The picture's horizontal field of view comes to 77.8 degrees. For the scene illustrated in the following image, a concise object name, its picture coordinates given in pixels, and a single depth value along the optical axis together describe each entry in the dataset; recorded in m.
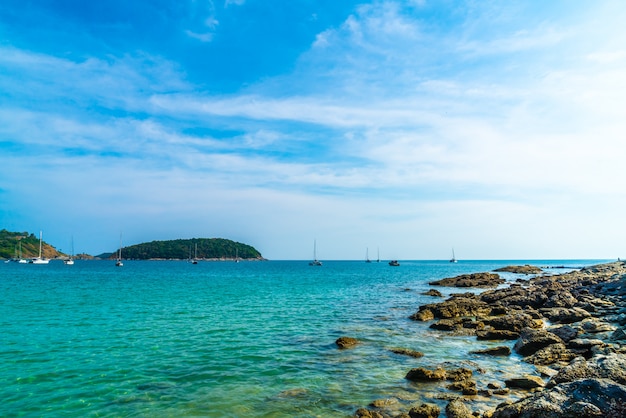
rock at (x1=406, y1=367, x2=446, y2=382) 15.51
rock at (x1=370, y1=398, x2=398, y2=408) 12.92
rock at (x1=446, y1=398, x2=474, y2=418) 11.52
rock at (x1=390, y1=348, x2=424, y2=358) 19.80
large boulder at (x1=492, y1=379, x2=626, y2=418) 8.72
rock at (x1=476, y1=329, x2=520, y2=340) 23.70
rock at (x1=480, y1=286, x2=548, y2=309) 35.59
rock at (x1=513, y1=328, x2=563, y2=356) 19.38
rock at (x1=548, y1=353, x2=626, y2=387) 11.05
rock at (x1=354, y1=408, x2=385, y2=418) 11.88
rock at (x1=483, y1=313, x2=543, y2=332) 25.14
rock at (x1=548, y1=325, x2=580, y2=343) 20.20
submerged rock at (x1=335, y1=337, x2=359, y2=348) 22.05
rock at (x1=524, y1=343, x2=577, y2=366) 17.48
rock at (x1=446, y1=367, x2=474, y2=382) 15.47
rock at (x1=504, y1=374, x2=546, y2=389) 14.12
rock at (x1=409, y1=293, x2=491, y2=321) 32.12
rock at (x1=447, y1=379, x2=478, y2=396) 13.77
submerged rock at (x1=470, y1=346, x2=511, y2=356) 19.59
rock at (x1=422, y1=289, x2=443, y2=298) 51.47
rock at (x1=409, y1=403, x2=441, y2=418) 11.64
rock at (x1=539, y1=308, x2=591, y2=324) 27.68
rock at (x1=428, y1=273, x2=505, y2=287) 70.31
